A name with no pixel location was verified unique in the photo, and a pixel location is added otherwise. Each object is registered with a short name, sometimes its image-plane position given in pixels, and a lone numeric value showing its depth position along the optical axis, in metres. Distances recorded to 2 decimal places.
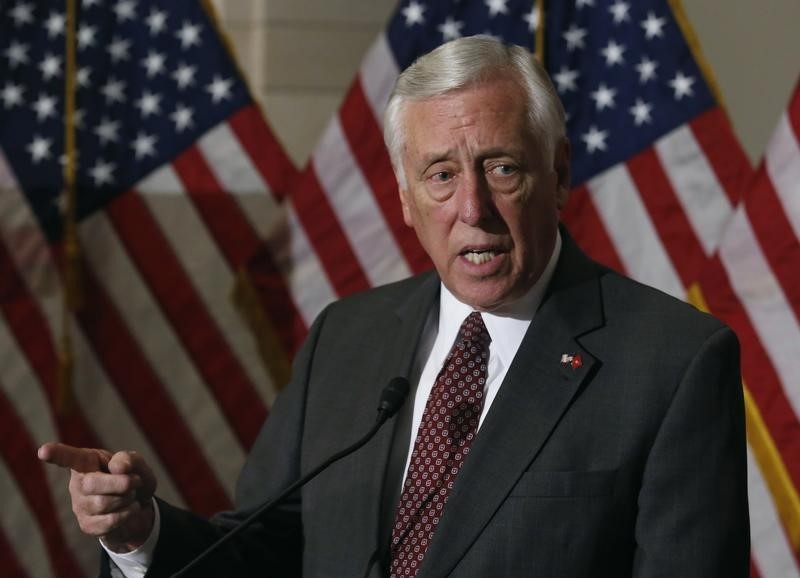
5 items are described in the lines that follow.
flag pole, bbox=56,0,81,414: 7.66
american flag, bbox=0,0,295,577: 7.89
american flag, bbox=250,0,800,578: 7.06
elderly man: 3.45
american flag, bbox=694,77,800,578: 6.22
